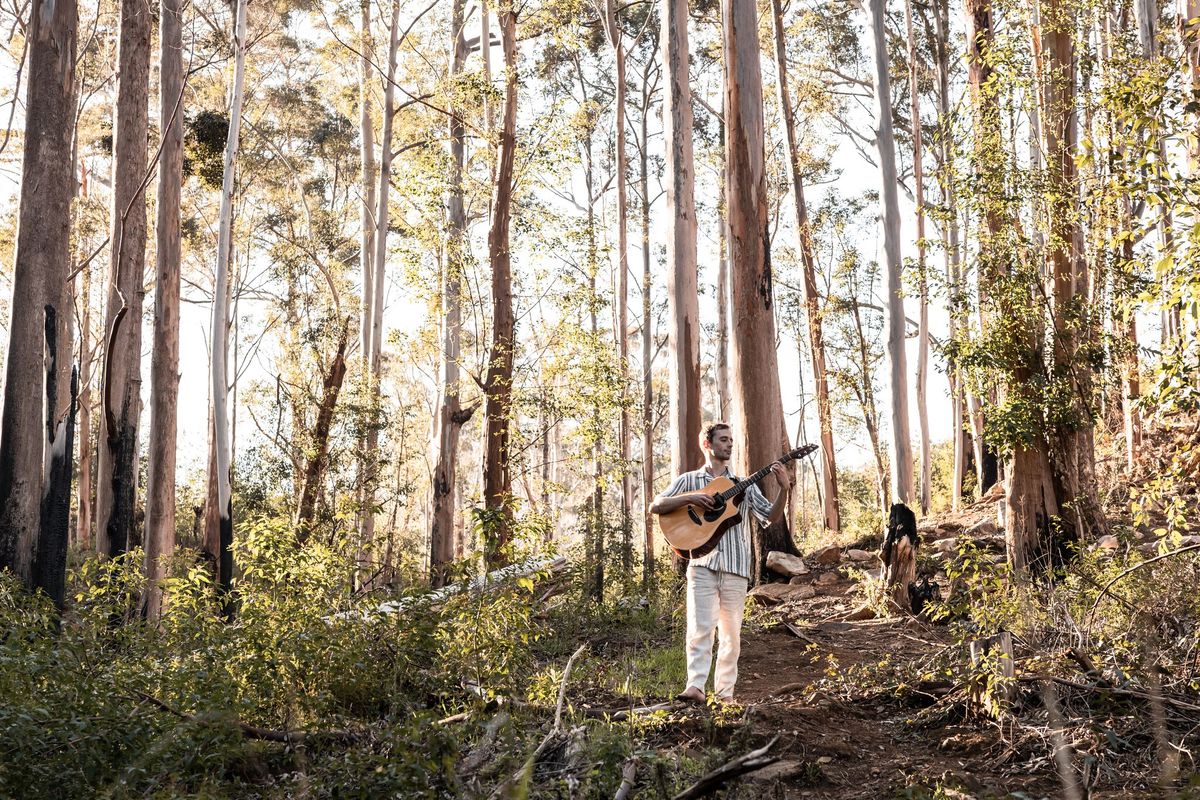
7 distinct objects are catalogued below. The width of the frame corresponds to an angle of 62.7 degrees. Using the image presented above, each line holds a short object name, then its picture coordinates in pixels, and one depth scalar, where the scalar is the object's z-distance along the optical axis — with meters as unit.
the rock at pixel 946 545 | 10.86
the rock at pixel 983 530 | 11.54
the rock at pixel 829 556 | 11.88
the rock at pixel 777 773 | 4.27
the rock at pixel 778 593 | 10.31
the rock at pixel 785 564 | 11.04
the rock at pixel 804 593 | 10.33
